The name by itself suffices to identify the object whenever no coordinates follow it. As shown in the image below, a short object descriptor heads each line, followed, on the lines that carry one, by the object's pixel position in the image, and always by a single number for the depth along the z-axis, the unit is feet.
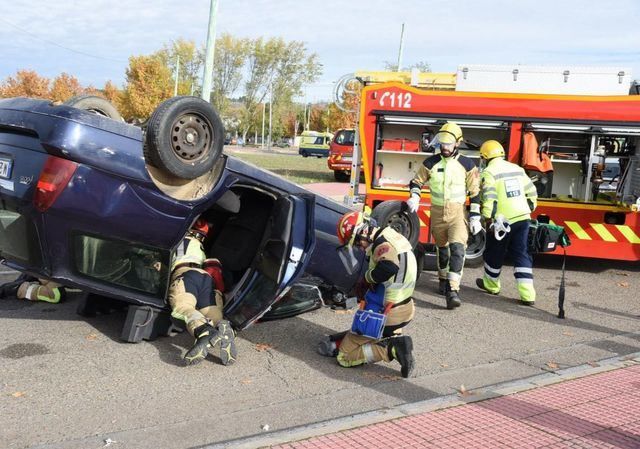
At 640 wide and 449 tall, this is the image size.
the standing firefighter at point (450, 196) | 22.70
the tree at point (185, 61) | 157.28
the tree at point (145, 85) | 148.97
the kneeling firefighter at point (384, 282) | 14.98
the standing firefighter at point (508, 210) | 22.82
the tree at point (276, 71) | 168.86
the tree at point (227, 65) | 160.97
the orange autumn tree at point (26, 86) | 170.03
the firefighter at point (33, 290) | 18.94
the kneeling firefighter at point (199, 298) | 14.67
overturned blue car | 13.11
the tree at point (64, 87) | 172.65
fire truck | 27.27
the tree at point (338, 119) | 149.18
